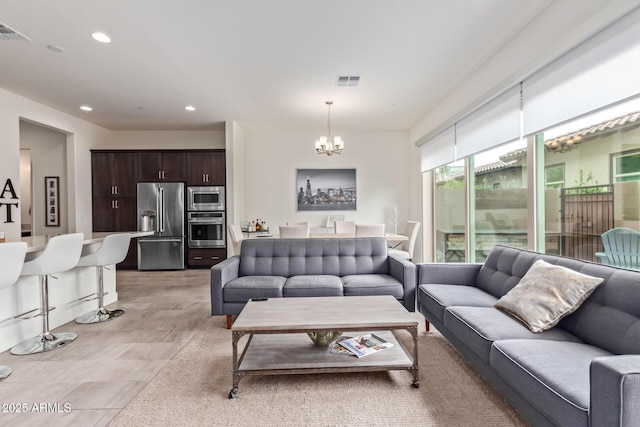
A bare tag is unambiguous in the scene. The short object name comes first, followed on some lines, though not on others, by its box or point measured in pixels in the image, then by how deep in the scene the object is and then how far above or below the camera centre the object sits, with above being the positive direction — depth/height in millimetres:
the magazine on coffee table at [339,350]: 2104 -927
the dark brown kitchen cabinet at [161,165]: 6227 +935
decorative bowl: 2219 -886
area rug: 1734 -1126
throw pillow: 1862 -534
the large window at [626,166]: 2174 +298
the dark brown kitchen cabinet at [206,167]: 6227 +890
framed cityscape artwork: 6863 +490
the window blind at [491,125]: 3131 +958
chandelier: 5178 +1098
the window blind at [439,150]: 4629 +971
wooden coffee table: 1954 -854
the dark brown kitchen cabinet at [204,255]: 6238 -830
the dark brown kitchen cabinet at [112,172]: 6191 +809
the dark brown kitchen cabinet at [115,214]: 6219 -9
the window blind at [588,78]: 1977 +947
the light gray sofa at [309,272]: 3014 -647
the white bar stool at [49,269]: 2584 -456
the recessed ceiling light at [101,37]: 3053 +1716
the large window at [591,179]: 2227 +231
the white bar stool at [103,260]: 3318 -492
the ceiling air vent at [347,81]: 4105 +1722
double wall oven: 6199 -64
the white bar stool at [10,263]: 2164 -336
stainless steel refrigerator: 6113 -212
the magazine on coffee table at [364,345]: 2111 -921
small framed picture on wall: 5793 +258
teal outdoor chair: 2238 -288
